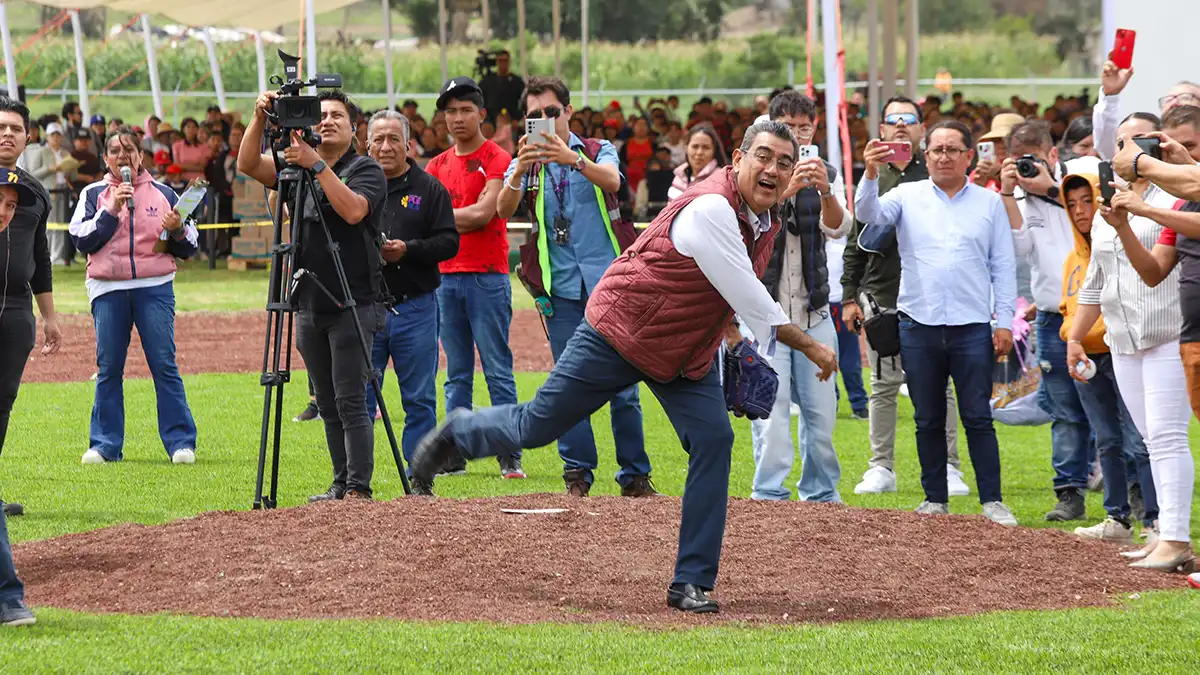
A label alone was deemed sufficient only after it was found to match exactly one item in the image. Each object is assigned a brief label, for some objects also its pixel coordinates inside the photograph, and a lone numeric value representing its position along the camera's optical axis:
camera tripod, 16.31
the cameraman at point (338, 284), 16.96
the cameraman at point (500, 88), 51.11
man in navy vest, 18.19
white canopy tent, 49.37
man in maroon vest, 12.80
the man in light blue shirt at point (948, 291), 18.00
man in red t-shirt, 20.68
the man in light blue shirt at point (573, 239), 18.73
